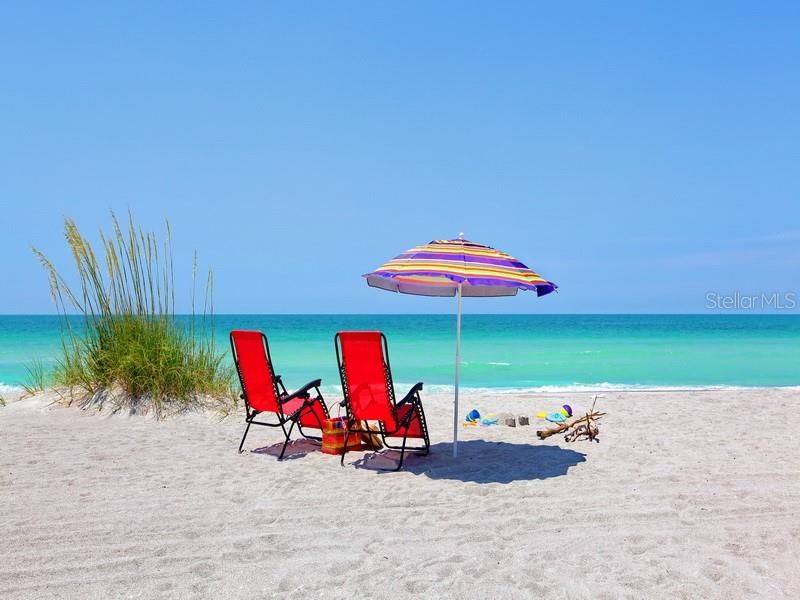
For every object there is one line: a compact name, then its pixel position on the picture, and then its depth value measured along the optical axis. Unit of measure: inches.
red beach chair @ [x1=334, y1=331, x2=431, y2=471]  185.0
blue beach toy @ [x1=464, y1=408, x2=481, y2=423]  273.0
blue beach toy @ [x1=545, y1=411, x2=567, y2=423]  271.5
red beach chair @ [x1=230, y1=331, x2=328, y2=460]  205.0
